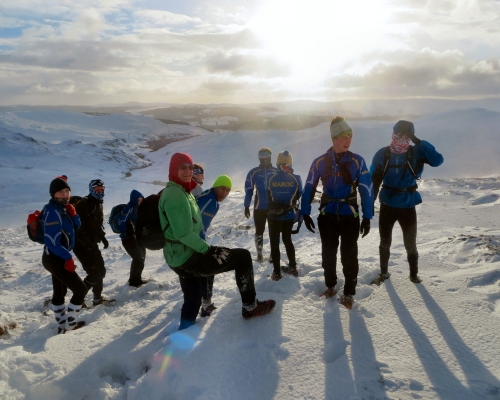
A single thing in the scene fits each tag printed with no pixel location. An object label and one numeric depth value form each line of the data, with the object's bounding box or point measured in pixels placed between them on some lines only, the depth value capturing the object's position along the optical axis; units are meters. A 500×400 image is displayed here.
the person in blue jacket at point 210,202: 4.01
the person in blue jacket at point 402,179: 4.06
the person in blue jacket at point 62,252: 4.02
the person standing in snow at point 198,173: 5.07
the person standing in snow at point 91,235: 4.78
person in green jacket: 3.09
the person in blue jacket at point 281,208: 4.99
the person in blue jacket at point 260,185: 5.89
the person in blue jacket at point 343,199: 3.66
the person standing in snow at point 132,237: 5.43
